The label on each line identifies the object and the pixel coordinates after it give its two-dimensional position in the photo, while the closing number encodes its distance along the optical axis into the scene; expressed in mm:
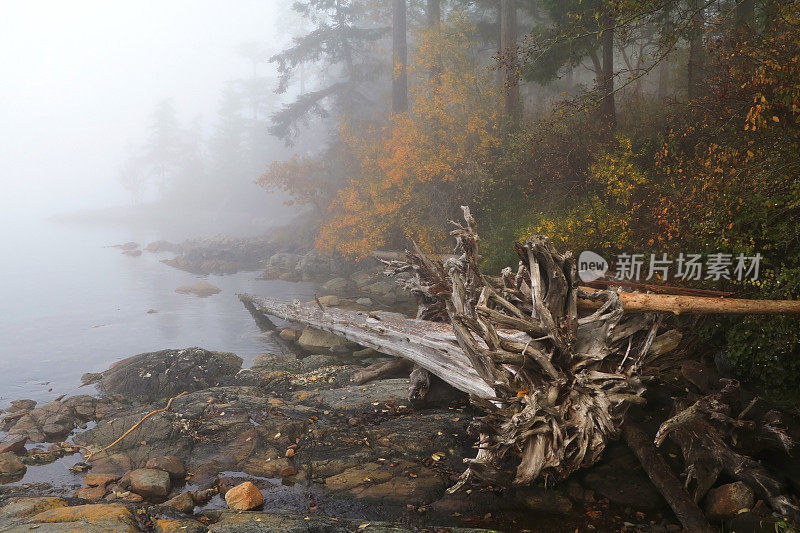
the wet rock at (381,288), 21422
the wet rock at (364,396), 9594
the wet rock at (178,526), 5305
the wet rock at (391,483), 6457
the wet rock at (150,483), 6969
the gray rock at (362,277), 23797
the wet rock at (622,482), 5980
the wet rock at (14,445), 8641
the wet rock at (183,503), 6307
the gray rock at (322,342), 14641
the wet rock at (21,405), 11398
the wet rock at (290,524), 5402
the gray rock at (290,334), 16383
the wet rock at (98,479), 7348
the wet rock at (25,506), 5633
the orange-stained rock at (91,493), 6922
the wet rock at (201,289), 25891
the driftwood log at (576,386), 5867
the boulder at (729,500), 5438
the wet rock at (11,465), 7988
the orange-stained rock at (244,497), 6418
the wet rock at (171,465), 7469
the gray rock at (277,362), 13250
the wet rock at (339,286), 23372
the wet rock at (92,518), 5145
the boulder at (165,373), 11945
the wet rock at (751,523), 5062
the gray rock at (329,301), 18688
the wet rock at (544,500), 5895
